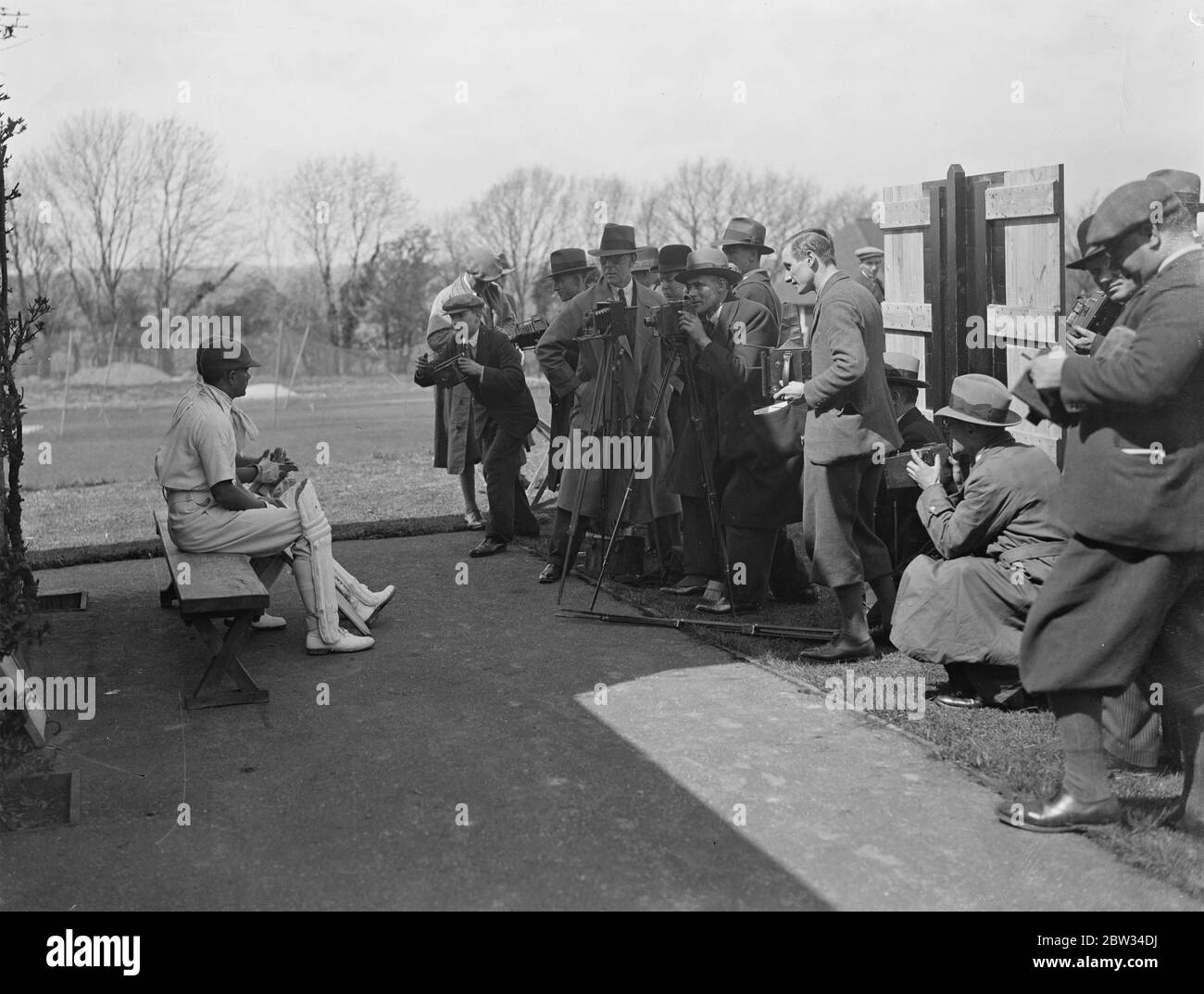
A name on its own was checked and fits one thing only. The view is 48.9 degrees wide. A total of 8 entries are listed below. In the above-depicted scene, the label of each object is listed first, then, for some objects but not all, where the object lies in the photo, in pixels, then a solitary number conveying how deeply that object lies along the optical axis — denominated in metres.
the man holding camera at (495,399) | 9.52
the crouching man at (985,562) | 5.64
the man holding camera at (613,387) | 8.35
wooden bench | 5.98
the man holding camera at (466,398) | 10.07
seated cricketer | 6.58
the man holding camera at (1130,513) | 4.05
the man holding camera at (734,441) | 7.69
